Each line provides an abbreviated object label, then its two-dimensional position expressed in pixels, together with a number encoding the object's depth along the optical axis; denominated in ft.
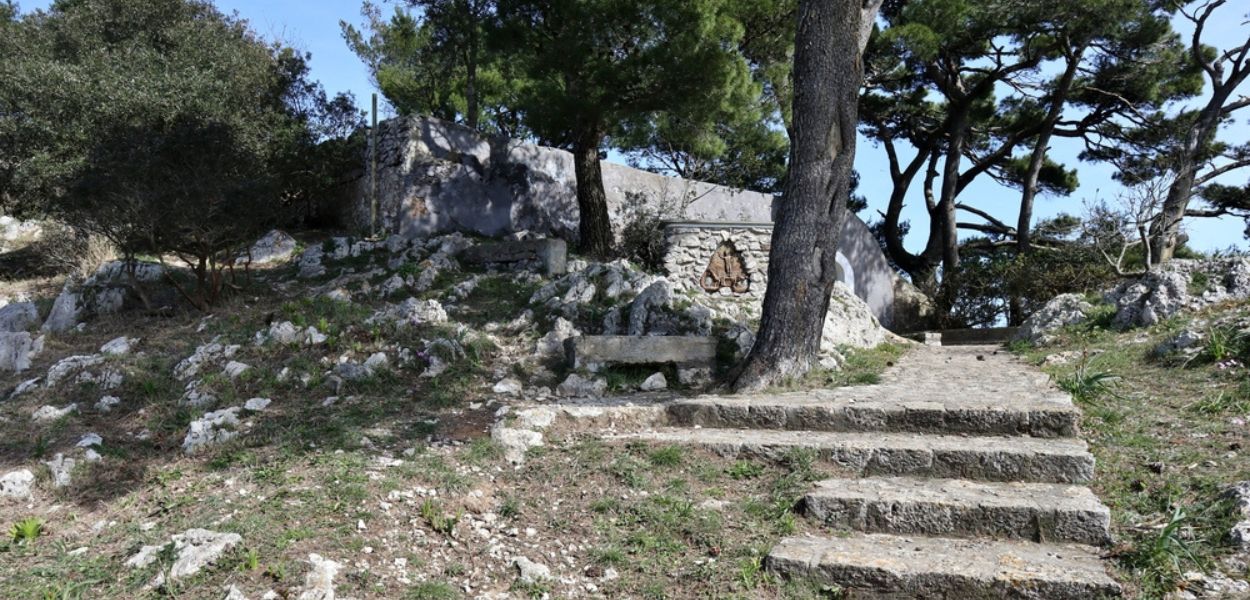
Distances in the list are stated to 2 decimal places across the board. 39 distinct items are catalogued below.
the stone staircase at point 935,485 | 11.64
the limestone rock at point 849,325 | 27.73
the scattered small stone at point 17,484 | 15.01
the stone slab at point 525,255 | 31.45
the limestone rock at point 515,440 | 16.01
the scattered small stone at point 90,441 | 16.85
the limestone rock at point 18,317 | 27.78
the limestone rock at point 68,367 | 21.45
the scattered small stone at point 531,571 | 12.07
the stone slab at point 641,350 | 22.79
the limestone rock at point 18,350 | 23.97
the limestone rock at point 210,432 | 16.61
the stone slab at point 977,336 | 37.65
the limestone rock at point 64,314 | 27.00
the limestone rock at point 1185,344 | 20.73
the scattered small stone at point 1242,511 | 11.58
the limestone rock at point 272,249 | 34.99
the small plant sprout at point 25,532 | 13.19
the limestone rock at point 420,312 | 24.49
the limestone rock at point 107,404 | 19.47
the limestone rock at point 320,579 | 11.06
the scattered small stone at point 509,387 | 21.45
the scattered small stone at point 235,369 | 20.77
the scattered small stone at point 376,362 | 21.36
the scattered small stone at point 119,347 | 23.04
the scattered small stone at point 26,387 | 21.05
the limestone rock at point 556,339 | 24.03
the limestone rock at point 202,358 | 21.48
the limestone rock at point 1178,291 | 25.55
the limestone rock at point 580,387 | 21.75
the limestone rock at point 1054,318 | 28.81
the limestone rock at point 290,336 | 22.84
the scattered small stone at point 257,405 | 18.83
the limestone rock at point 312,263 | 31.86
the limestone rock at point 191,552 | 11.51
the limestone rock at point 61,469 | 15.33
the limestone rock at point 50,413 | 18.84
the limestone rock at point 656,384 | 22.31
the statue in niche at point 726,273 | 31.89
